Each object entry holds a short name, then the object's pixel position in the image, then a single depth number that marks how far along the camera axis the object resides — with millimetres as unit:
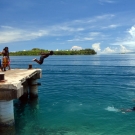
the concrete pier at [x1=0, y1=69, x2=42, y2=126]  9620
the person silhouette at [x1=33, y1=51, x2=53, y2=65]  16562
